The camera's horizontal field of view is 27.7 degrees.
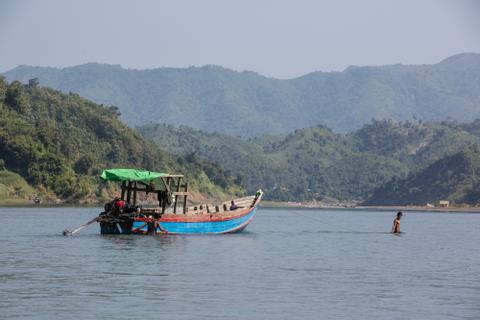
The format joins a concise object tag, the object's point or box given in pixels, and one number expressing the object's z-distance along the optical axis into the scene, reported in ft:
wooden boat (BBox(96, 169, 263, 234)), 226.17
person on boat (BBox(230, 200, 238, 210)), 263.08
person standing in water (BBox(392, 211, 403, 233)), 292.20
